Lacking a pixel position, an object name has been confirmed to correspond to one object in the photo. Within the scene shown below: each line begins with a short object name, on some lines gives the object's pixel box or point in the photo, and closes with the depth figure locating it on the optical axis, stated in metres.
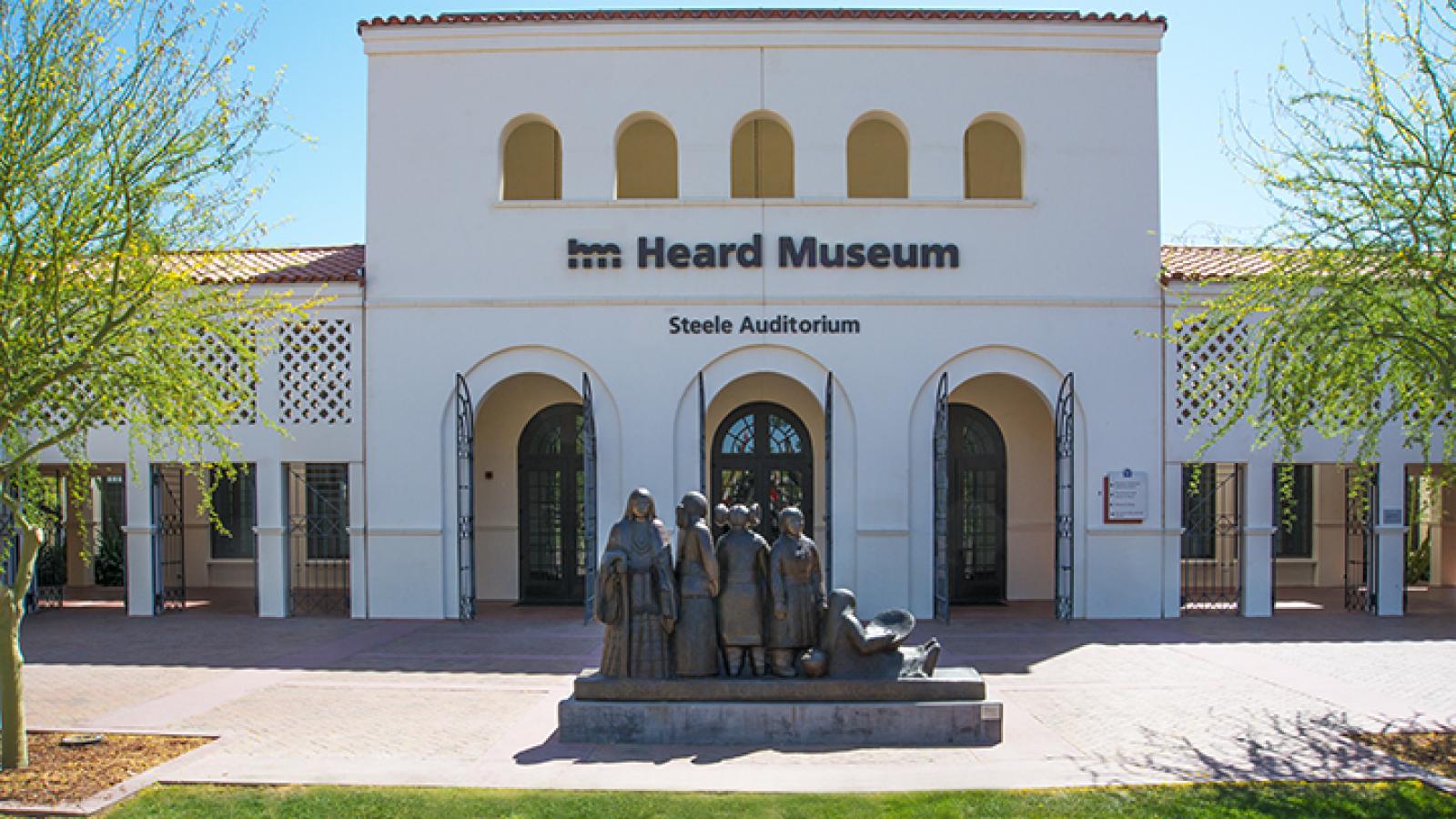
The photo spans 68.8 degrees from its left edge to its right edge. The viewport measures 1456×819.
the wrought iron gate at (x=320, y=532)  17.66
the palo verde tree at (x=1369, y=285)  8.04
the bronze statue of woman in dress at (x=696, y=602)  8.35
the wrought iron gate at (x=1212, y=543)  16.84
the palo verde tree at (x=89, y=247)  7.46
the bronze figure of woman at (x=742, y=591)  8.38
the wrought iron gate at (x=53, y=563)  17.53
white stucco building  14.41
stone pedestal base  8.06
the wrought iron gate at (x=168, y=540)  15.16
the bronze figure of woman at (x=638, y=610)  8.30
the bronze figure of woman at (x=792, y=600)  8.34
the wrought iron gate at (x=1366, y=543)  14.59
